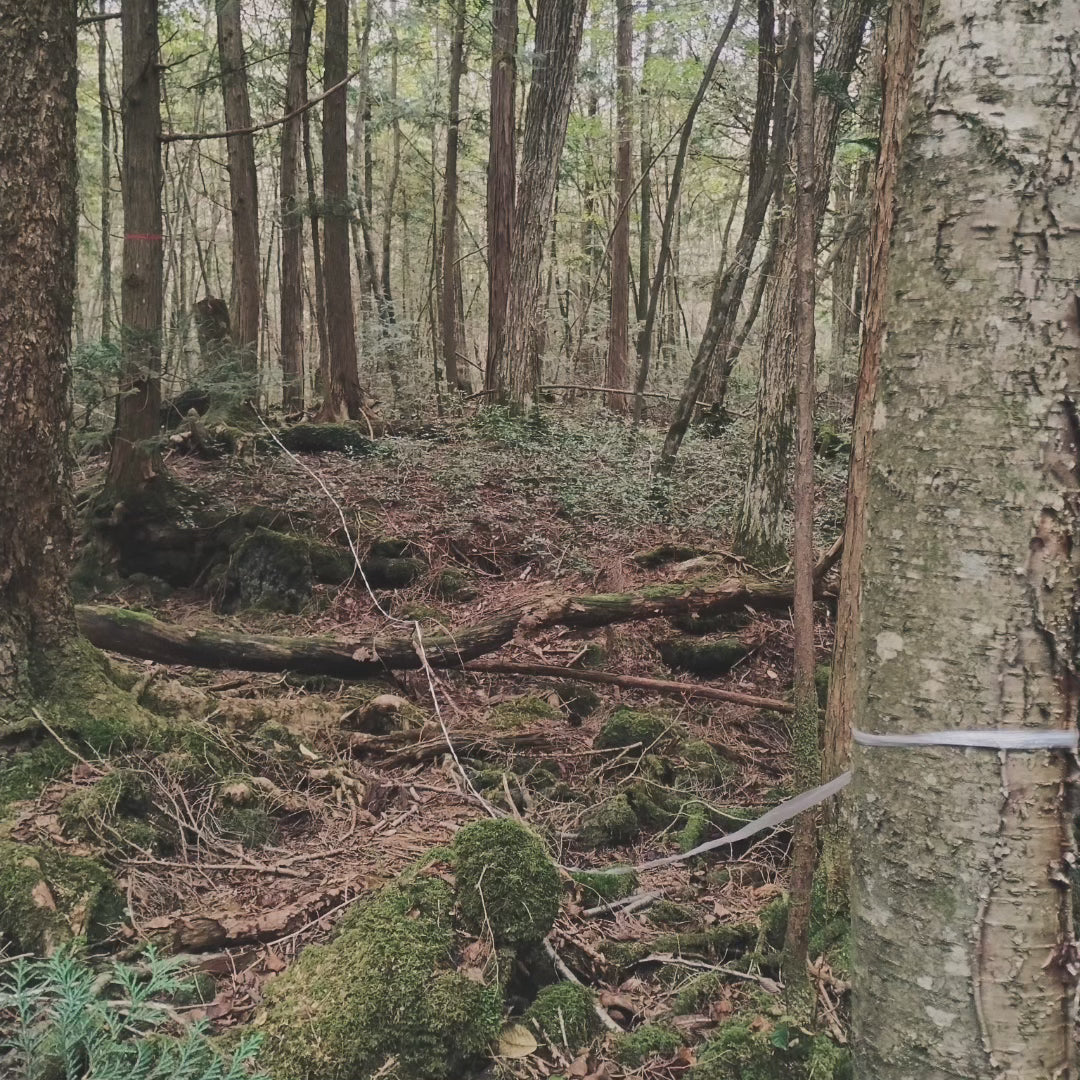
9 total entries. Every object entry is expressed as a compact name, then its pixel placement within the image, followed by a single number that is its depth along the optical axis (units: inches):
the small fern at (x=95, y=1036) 67.8
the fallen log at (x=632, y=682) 166.7
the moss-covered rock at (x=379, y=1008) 79.5
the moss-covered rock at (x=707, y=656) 213.6
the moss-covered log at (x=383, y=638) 171.2
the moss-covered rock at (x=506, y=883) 97.4
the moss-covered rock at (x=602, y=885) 118.3
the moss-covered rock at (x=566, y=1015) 89.0
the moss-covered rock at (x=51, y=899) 92.0
